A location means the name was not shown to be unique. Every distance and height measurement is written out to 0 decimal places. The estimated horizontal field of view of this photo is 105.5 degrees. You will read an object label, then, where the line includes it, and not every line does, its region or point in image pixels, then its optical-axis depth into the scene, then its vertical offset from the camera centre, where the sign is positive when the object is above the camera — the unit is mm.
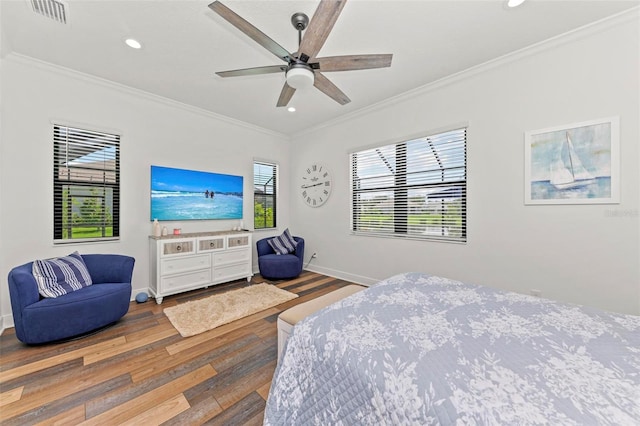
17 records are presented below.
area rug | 2594 -1189
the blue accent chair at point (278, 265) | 4156 -909
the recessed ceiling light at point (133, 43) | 2373 +1670
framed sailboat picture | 2152 +470
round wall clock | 4590 +536
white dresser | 3278 -729
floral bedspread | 777 -602
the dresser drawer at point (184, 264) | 3287 -748
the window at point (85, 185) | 2877 +326
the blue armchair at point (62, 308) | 2088 -898
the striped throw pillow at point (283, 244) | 4477 -597
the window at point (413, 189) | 3117 +348
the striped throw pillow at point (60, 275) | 2268 -635
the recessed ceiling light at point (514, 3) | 1928 +1683
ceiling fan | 1482 +1168
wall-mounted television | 3613 +272
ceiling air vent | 1956 +1678
